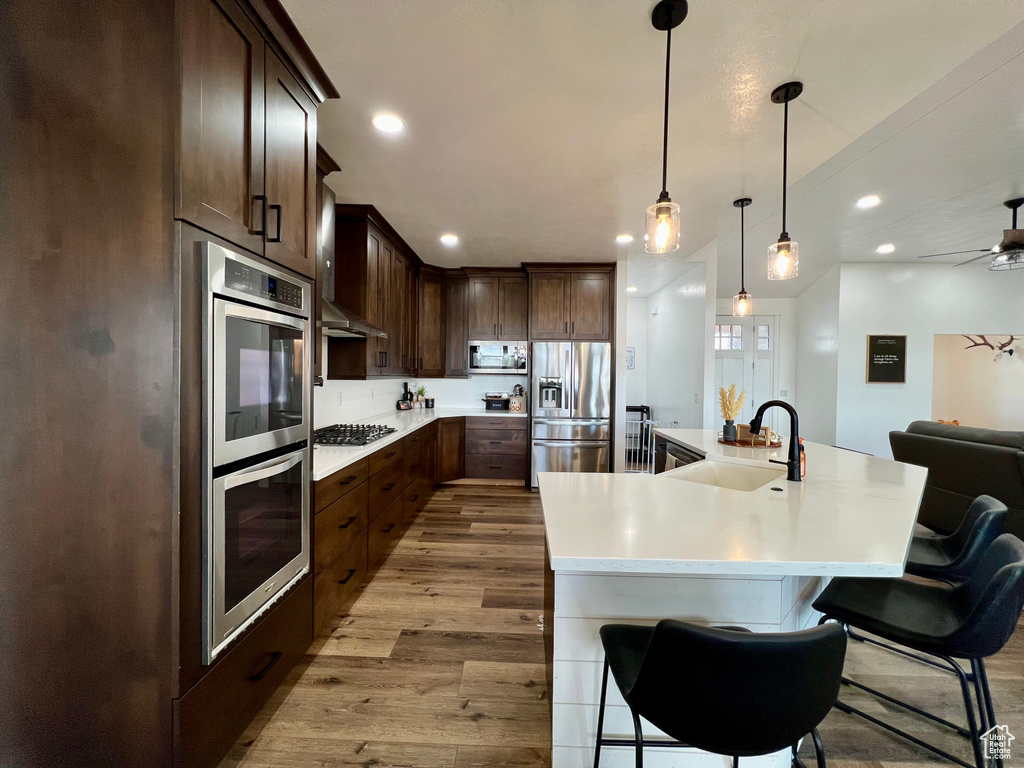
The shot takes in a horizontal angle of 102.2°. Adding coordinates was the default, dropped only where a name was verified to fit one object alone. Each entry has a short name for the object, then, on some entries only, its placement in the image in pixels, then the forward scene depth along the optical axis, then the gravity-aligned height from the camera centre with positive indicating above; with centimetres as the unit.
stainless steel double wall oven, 119 -22
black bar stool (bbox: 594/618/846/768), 73 -57
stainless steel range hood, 249 +33
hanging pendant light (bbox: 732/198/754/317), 331 +61
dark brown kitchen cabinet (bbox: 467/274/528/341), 512 +84
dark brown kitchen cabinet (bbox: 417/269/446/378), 498 +62
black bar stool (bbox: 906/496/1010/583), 150 -65
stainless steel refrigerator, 467 -32
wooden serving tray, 265 -41
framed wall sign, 554 +30
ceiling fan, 349 +113
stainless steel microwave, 516 +25
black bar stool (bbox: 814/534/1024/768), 111 -74
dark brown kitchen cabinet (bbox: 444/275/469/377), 515 +59
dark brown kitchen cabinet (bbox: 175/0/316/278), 112 +76
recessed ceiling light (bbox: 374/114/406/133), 206 +129
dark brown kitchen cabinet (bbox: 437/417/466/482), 476 -85
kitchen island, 95 -42
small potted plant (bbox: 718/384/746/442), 277 -22
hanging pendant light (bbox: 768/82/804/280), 225 +68
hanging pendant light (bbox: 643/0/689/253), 170 +64
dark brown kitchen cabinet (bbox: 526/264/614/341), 477 +87
